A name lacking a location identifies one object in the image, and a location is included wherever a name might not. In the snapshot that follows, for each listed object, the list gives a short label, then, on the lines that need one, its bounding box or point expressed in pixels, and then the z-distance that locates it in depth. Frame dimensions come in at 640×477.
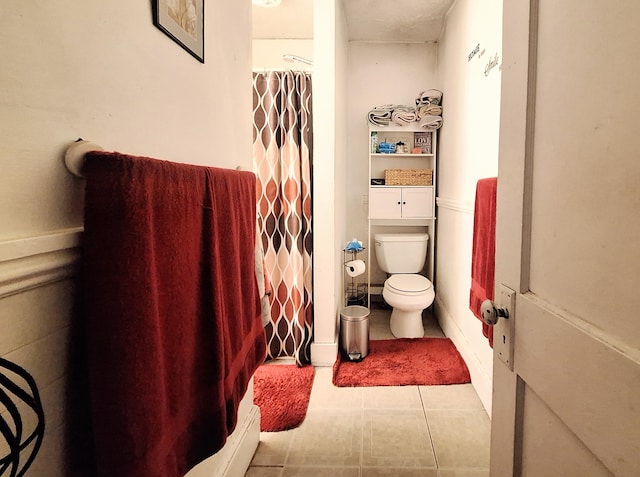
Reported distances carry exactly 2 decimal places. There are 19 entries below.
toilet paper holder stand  3.37
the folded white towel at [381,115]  3.25
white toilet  2.67
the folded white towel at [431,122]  3.15
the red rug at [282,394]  1.85
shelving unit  3.27
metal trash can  2.44
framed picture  0.84
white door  0.48
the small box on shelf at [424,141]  3.31
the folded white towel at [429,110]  3.13
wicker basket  3.27
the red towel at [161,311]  0.55
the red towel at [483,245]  1.40
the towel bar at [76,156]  0.56
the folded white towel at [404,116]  3.20
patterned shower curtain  2.32
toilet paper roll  2.74
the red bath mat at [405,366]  2.20
